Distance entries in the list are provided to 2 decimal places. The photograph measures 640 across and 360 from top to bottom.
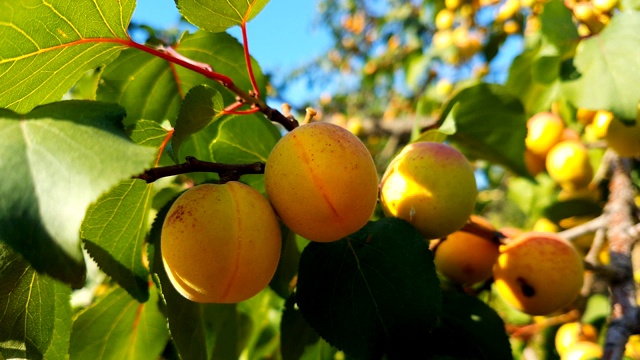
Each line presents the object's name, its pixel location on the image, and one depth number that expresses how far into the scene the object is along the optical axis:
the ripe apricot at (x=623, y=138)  0.29
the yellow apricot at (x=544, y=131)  0.36
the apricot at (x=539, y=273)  0.22
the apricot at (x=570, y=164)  0.35
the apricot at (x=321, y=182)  0.15
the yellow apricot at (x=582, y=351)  0.27
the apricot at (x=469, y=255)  0.24
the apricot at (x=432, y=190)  0.19
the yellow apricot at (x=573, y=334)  0.32
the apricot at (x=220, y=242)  0.15
